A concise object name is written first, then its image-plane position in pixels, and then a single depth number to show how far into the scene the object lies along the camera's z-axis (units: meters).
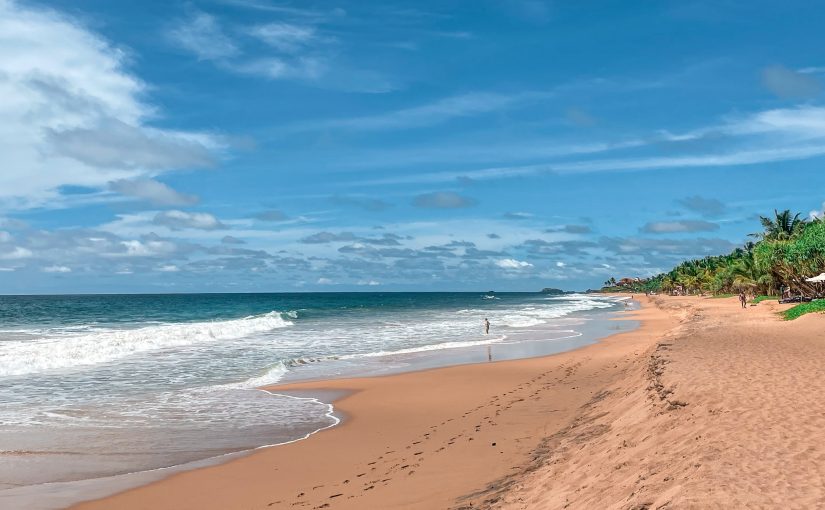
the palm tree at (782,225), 72.19
